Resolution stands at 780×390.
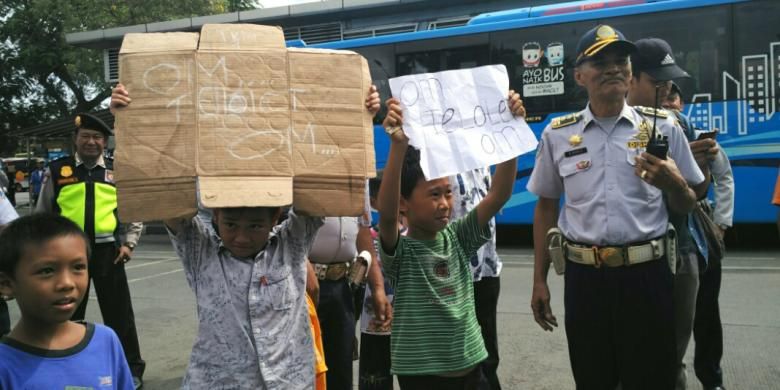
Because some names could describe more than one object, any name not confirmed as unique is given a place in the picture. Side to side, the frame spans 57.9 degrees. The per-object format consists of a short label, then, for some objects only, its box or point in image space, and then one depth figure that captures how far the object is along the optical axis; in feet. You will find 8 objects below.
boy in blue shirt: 6.30
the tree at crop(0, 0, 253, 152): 73.87
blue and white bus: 31.09
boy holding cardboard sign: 7.63
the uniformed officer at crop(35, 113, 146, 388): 15.75
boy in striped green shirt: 8.99
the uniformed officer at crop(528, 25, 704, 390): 9.29
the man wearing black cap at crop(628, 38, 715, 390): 10.89
